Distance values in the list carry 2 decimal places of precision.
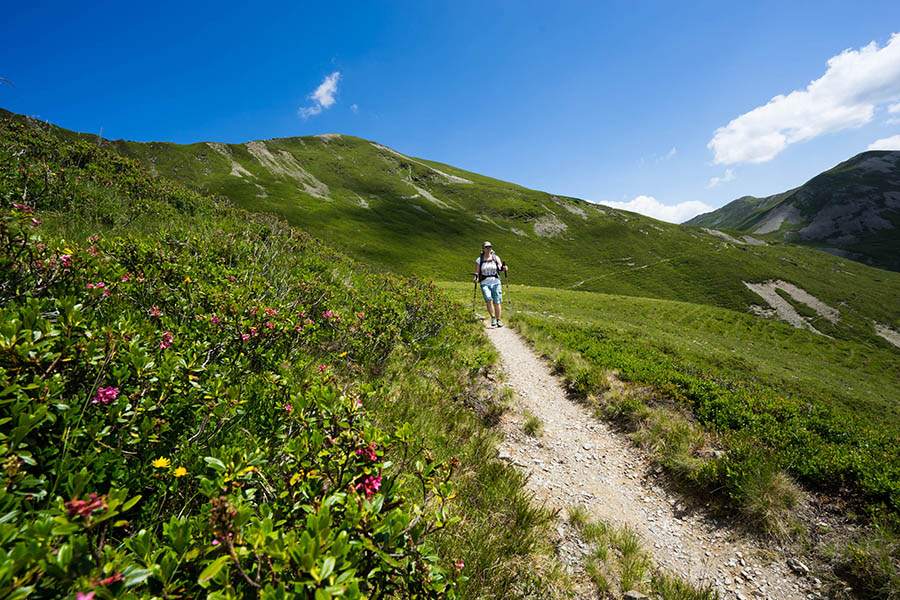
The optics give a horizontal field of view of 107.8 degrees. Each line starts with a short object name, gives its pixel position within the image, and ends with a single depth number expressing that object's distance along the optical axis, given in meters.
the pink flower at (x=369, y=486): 1.92
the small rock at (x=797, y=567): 4.26
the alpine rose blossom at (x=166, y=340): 2.90
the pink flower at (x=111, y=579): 1.05
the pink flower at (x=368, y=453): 2.05
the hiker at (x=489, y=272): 15.38
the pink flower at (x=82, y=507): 1.10
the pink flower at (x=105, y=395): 2.04
